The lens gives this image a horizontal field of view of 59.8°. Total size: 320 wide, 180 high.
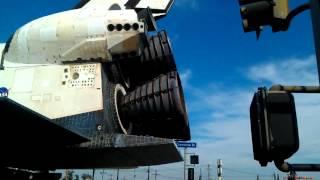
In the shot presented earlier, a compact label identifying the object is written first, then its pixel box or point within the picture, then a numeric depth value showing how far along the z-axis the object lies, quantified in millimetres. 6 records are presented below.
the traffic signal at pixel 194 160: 16404
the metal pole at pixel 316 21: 1782
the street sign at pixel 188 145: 14037
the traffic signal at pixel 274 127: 1886
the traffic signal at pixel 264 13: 1990
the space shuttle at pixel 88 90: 7537
